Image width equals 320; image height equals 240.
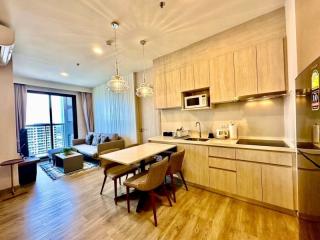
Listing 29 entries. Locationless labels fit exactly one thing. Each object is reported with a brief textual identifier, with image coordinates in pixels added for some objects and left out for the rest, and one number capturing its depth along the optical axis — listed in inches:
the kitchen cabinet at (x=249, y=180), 84.0
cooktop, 84.0
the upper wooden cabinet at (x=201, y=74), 112.5
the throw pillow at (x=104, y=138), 200.7
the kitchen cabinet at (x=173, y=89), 129.9
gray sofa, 175.5
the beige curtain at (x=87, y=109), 262.8
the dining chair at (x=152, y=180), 76.1
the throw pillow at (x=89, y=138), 231.3
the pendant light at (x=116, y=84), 96.2
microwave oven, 114.2
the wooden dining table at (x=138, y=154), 84.3
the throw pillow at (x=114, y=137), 202.4
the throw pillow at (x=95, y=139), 215.6
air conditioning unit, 83.3
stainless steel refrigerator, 33.0
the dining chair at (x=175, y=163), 94.9
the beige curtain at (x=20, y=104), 190.4
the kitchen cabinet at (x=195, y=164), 104.3
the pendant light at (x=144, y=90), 114.3
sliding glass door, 216.2
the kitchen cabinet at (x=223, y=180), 93.1
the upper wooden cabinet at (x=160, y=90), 141.1
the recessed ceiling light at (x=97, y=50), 124.2
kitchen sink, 116.6
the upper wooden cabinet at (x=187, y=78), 120.6
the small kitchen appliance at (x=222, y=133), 111.8
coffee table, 156.5
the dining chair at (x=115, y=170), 99.9
